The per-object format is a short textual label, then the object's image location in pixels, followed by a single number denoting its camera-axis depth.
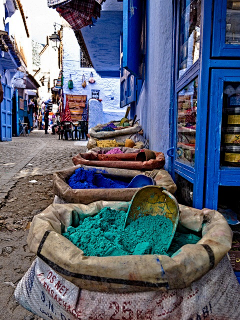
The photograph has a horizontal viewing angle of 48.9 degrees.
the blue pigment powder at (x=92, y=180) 2.34
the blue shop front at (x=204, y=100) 1.43
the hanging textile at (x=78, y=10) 4.80
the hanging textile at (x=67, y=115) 15.62
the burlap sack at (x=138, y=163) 2.57
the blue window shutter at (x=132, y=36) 4.09
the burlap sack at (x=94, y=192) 1.86
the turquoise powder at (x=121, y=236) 1.18
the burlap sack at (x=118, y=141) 4.36
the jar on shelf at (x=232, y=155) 1.52
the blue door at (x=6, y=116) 11.76
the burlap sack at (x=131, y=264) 0.92
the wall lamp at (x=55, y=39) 15.80
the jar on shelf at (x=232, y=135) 1.51
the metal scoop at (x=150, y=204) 1.47
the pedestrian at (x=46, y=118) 22.25
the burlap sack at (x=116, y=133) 4.89
